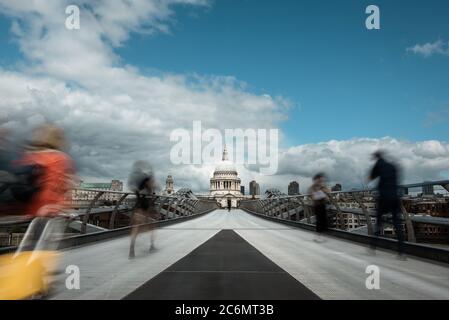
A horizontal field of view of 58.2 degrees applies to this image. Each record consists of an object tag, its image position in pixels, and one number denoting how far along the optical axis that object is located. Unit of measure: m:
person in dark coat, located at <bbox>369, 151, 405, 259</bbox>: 7.84
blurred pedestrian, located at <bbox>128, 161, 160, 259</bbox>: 8.77
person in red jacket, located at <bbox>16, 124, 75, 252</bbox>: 4.14
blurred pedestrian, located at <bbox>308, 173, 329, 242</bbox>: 11.81
